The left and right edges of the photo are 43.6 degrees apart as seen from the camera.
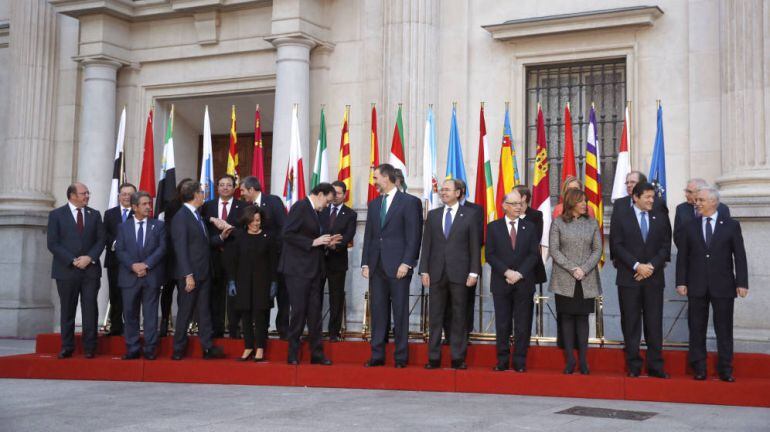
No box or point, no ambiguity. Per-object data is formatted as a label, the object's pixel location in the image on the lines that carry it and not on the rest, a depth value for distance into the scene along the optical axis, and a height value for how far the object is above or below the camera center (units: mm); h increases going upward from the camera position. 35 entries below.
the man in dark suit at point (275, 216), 11141 +848
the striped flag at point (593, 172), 12289 +1558
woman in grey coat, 9375 +217
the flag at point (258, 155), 14914 +2060
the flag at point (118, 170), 14445 +1754
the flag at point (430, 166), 13500 +1758
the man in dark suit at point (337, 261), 11330 +331
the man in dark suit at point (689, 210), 9352 +834
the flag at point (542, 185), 12320 +1388
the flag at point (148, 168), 14664 +1802
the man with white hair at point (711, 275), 9094 +187
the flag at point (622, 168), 12195 +1604
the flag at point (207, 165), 14555 +1870
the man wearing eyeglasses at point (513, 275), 9633 +167
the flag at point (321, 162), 14492 +1917
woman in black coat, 10484 +109
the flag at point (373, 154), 13930 +1981
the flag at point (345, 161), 14336 +1903
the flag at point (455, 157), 13344 +1856
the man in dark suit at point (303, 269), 10273 +206
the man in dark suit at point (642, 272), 9242 +210
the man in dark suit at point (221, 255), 11281 +366
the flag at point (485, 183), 12953 +1466
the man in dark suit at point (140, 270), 10883 +184
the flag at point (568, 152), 12742 +1876
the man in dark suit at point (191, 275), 10812 +133
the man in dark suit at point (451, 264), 9844 +278
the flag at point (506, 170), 12836 +1642
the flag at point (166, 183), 13992 +1524
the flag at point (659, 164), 12312 +1667
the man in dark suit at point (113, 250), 11609 +426
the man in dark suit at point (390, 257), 10078 +349
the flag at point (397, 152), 13492 +1939
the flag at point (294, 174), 14148 +1695
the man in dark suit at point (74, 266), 11094 +217
